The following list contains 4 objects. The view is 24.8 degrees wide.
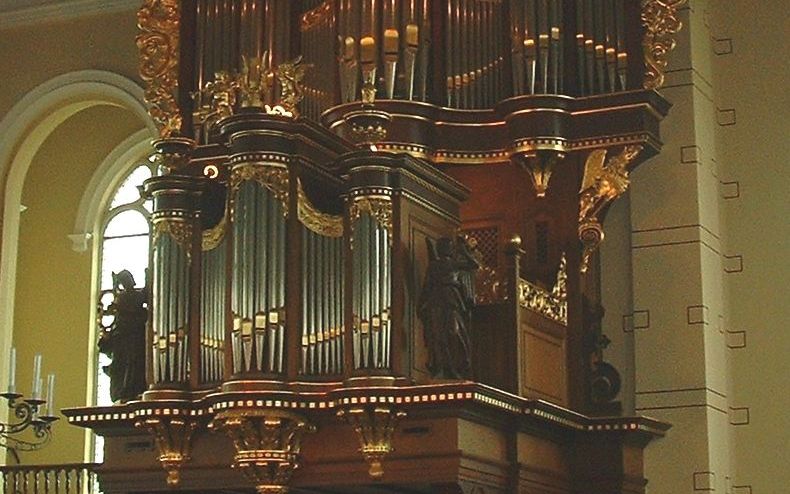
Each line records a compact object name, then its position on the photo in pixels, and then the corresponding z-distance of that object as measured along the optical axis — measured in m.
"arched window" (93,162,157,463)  19.47
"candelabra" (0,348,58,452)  14.08
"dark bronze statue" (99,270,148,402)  13.17
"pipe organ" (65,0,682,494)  12.08
